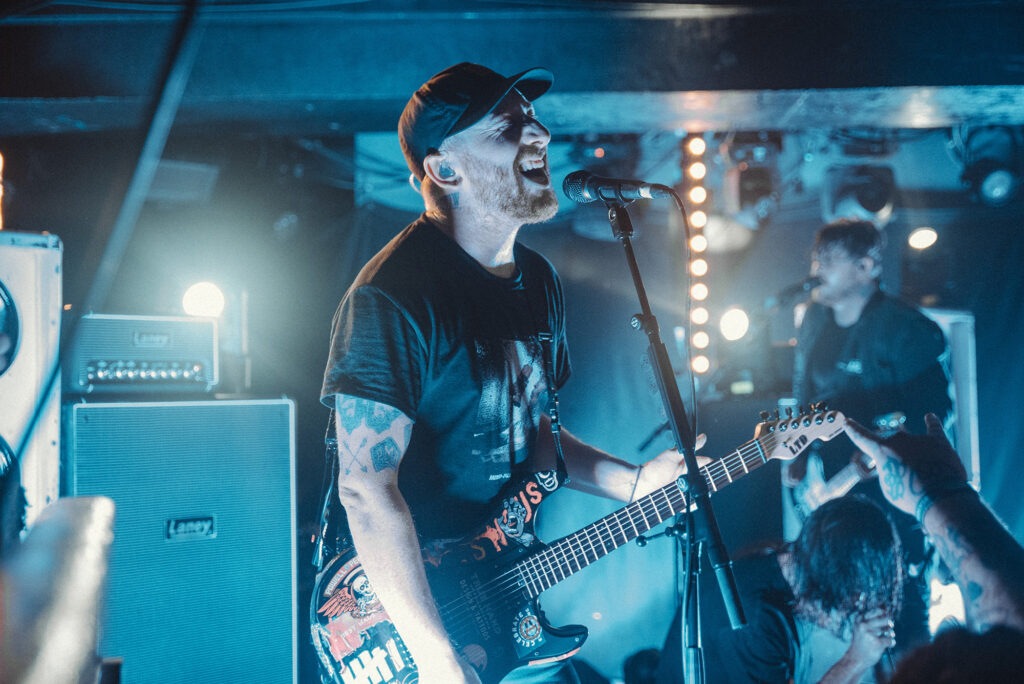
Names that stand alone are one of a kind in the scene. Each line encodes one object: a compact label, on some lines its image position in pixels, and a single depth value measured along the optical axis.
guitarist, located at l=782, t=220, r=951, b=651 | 3.04
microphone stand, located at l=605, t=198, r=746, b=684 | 1.70
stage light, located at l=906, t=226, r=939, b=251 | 3.72
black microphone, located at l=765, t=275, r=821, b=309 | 3.34
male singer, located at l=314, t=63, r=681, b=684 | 1.80
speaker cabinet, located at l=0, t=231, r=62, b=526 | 2.03
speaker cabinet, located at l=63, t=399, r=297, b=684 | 2.13
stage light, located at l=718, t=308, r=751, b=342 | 3.30
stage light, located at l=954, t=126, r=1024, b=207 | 3.38
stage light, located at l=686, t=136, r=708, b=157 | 3.22
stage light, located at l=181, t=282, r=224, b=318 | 2.79
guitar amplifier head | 2.20
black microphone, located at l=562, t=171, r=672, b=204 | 1.86
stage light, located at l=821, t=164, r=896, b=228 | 3.50
